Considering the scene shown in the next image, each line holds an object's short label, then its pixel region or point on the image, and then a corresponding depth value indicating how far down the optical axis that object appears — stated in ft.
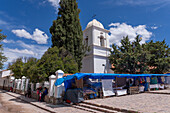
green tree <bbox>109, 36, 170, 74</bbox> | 57.41
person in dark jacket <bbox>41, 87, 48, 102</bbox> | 36.23
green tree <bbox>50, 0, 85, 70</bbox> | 51.39
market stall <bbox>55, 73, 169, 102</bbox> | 30.78
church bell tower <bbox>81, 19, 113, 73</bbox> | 58.75
